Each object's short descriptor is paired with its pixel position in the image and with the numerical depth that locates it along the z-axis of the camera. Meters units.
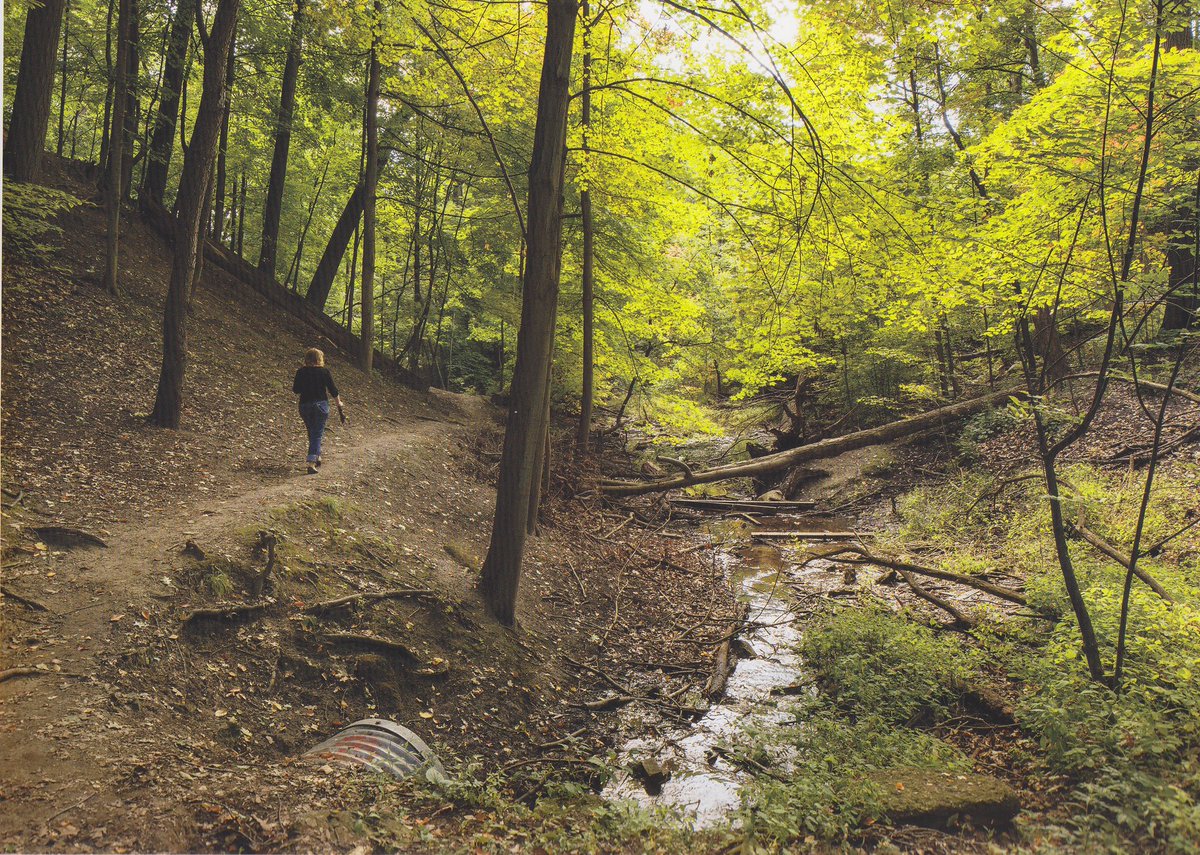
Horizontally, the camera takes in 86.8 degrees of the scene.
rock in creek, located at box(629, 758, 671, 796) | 5.45
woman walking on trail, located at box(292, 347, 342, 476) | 9.71
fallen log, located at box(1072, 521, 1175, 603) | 6.36
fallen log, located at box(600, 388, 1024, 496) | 15.30
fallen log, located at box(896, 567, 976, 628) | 7.64
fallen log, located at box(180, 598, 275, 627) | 5.41
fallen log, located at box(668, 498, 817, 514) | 15.95
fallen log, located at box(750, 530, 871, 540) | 11.79
